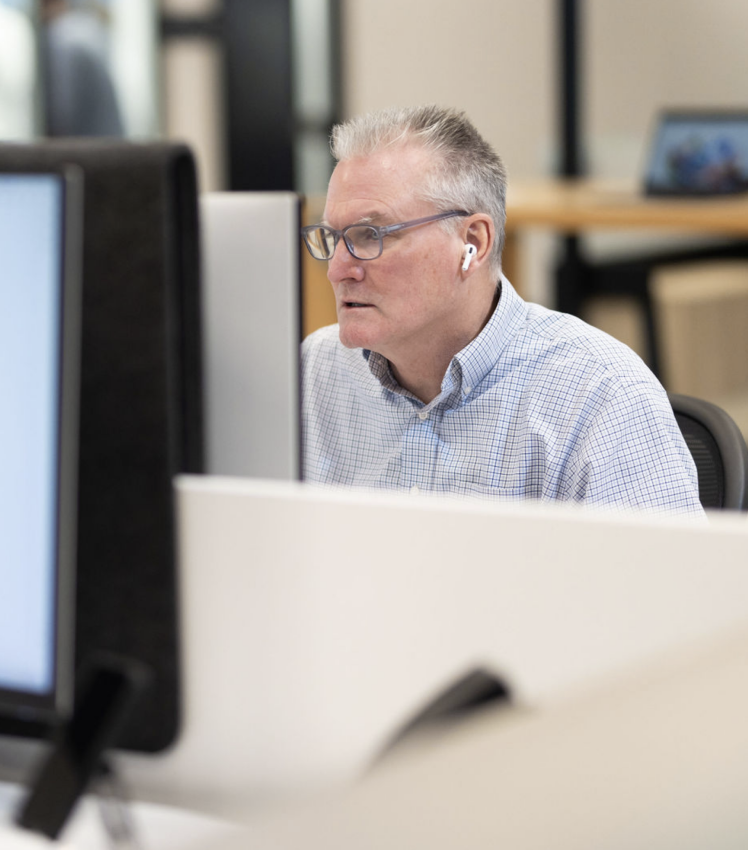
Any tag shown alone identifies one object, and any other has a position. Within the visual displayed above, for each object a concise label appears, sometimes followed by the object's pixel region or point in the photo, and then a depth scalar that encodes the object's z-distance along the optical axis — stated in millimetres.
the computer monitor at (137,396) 2550
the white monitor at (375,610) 2173
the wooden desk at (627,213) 5942
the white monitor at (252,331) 2674
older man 3183
